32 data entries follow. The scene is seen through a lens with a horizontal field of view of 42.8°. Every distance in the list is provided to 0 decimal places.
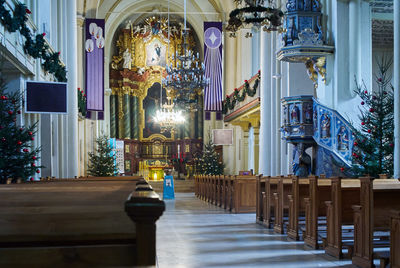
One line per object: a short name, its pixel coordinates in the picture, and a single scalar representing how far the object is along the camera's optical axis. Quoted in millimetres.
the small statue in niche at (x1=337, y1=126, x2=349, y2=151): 10070
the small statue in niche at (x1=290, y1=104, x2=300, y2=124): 10938
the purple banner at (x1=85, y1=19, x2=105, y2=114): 19984
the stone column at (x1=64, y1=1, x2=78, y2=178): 15586
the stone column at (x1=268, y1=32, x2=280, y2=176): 14445
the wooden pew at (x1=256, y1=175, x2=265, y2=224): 9203
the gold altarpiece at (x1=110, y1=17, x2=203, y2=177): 29078
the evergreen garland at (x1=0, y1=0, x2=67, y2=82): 8625
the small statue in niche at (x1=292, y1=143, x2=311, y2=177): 11438
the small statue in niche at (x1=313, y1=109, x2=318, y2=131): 10758
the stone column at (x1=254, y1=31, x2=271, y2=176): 14789
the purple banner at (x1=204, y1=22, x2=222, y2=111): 20719
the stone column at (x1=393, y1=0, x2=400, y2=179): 7543
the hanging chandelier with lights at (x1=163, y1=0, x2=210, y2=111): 17297
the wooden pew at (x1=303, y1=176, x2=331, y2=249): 6176
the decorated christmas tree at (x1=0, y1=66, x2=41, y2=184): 7664
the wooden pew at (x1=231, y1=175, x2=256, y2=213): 11508
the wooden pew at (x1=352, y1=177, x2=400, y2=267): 4797
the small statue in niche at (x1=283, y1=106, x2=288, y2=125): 11203
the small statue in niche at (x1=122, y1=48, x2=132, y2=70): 29109
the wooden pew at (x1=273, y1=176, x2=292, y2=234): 7699
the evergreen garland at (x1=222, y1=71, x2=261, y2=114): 17078
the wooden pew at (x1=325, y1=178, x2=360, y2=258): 5491
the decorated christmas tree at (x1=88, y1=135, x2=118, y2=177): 20078
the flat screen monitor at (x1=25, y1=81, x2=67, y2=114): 10148
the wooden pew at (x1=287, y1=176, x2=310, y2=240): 6912
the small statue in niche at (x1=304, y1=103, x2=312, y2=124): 10914
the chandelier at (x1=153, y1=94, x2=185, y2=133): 24734
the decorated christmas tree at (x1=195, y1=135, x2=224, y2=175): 23016
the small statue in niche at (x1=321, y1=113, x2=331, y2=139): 10438
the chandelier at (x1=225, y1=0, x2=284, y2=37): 9172
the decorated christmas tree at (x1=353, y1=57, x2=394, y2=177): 8641
